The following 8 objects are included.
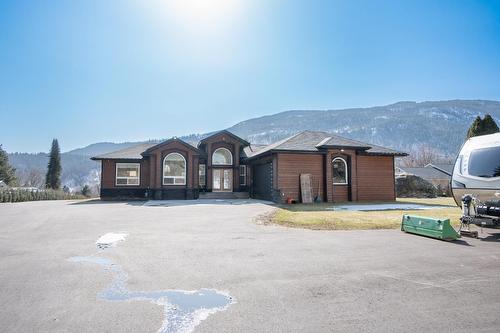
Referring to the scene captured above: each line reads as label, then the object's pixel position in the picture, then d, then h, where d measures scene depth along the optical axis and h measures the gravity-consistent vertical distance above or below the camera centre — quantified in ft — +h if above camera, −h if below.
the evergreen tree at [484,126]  70.11 +12.79
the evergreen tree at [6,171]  117.29 +5.23
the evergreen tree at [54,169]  148.44 +7.28
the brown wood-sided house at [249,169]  55.21 +2.51
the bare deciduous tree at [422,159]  233.14 +16.16
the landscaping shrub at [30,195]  63.87 -2.94
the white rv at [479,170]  22.03 +0.69
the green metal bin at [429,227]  20.65 -3.72
